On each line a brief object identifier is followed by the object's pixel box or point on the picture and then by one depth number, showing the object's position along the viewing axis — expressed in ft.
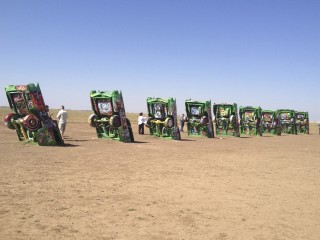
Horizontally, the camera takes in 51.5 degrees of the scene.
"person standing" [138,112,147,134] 86.79
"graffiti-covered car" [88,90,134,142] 62.08
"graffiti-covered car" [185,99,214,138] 82.17
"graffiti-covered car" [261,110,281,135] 120.67
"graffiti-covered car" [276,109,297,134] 133.80
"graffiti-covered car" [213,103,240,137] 94.02
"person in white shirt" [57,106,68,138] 60.03
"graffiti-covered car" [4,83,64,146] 51.72
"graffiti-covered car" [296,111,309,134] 142.98
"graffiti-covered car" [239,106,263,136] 107.10
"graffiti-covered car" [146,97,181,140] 73.20
